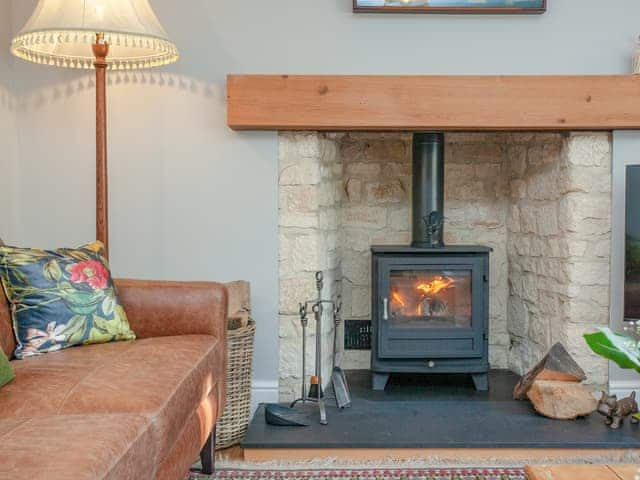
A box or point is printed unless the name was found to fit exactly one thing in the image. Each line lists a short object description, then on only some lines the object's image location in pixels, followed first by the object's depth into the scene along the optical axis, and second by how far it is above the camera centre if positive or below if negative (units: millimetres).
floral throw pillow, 2092 -229
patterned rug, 2383 -836
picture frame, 2926 +895
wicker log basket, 2697 -590
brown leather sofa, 1266 -393
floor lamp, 2496 +684
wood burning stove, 3068 -356
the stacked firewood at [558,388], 2742 -634
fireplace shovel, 2857 -651
